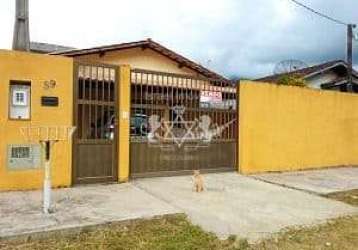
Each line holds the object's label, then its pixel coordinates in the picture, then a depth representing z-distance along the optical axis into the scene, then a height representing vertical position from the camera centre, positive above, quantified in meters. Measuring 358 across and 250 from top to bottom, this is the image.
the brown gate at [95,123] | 8.73 +0.19
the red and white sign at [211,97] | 10.80 +0.89
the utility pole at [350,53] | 21.74 +3.98
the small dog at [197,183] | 8.75 -0.97
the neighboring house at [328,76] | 24.31 +3.36
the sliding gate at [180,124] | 9.71 +0.21
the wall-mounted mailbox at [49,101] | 8.30 +0.58
